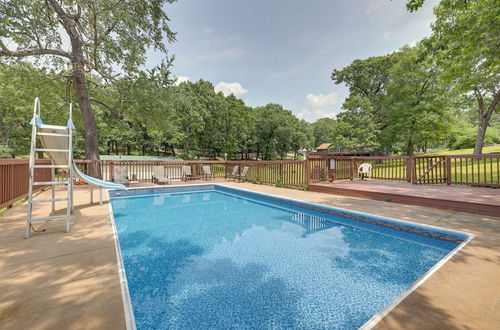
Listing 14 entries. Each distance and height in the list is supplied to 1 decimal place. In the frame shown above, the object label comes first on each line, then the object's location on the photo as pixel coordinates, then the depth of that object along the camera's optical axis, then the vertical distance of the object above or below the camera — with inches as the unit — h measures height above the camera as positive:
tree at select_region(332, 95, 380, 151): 848.3 +154.9
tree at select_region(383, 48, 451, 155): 684.1 +195.9
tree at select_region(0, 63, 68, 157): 368.5 +150.1
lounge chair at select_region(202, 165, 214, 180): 462.3 -10.8
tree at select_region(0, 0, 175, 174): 341.7 +240.3
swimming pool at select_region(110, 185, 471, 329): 76.7 -53.6
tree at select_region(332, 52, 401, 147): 875.4 +347.3
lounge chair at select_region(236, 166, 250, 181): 425.4 -19.1
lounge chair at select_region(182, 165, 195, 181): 440.1 -15.9
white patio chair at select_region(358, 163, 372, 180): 375.9 -9.4
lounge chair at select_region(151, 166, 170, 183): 383.2 -17.8
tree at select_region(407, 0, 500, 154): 197.8 +127.0
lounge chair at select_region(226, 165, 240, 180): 445.1 -14.9
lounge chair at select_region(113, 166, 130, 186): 327.3 -15.4
